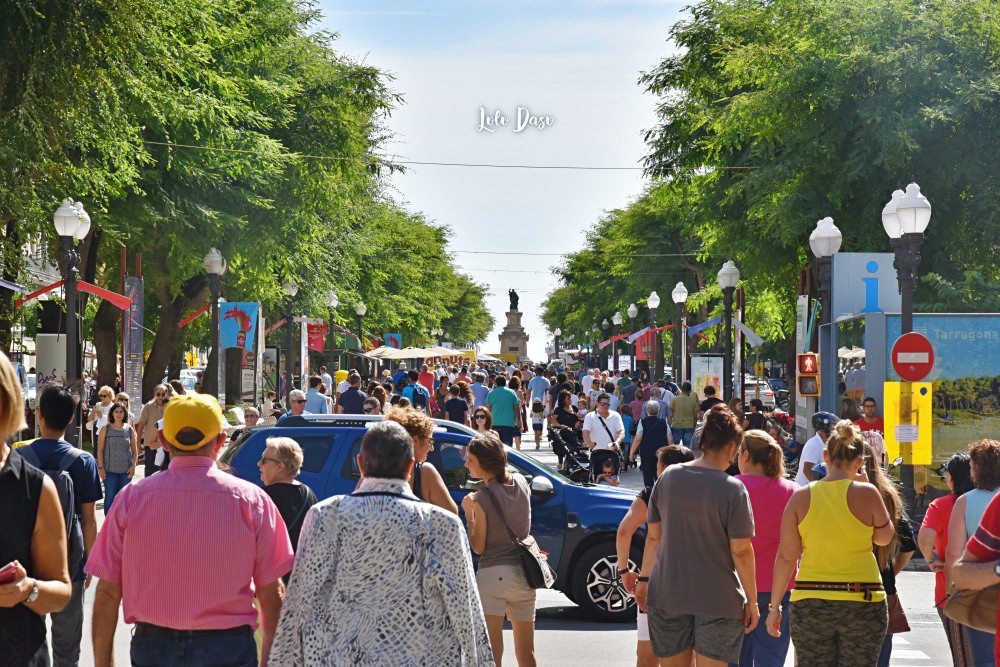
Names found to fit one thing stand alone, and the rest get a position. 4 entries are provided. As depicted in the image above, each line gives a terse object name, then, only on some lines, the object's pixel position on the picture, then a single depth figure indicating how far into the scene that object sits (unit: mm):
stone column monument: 176750
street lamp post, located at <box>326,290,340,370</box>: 41625
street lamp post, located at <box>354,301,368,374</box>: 49016
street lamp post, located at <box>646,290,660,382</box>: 43188
